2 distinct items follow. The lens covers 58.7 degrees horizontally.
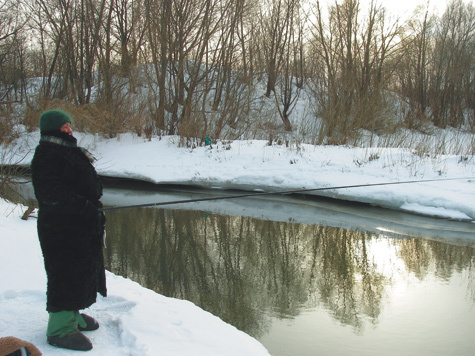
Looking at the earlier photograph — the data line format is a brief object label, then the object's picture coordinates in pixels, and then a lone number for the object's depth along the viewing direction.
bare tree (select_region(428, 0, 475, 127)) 26.84
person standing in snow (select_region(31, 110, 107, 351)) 2.44
